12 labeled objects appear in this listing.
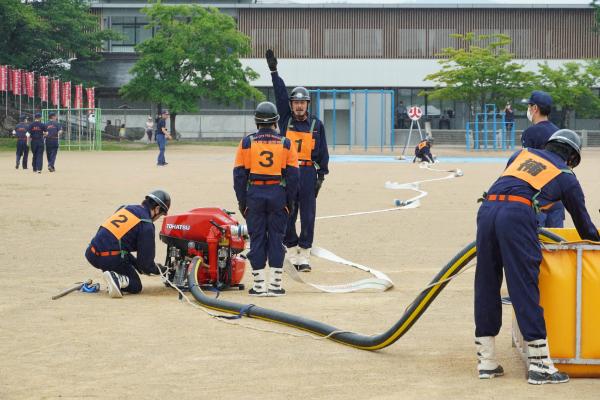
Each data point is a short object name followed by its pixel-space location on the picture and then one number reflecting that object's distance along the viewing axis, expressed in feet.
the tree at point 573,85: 217.77
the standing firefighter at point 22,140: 121.08
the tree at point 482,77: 211.00
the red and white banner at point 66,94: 194.49
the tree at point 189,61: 213.25
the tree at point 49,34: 210.38
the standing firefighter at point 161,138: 128.67
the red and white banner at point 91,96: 195.68
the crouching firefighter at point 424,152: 139.23
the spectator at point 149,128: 224.74
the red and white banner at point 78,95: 192.85
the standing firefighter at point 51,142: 117.13
